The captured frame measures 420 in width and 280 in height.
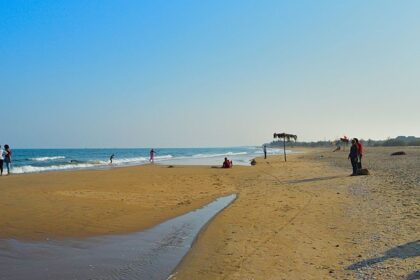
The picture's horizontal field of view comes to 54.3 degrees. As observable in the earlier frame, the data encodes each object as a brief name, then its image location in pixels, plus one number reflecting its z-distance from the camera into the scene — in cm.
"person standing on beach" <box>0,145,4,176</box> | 2728
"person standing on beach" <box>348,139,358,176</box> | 2227
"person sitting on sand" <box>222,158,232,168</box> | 3394
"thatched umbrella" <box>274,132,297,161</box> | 4813
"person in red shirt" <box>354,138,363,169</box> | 2301
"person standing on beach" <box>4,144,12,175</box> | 2841
